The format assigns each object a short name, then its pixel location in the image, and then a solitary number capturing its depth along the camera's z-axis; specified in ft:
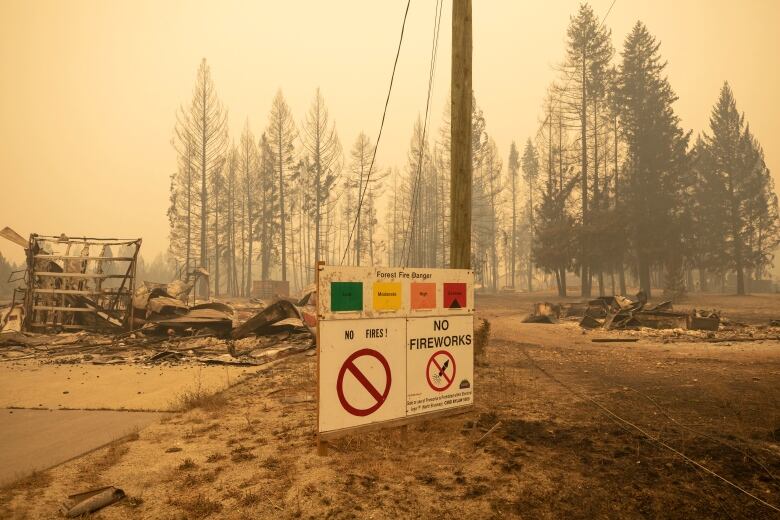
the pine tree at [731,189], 134.29
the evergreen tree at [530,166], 222.89
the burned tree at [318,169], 159.33
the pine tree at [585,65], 120.16
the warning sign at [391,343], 14.32
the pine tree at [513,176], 234.58
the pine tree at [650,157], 111.75
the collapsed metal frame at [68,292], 48.73
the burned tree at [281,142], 159.22
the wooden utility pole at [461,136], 22.70
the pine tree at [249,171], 184.75
